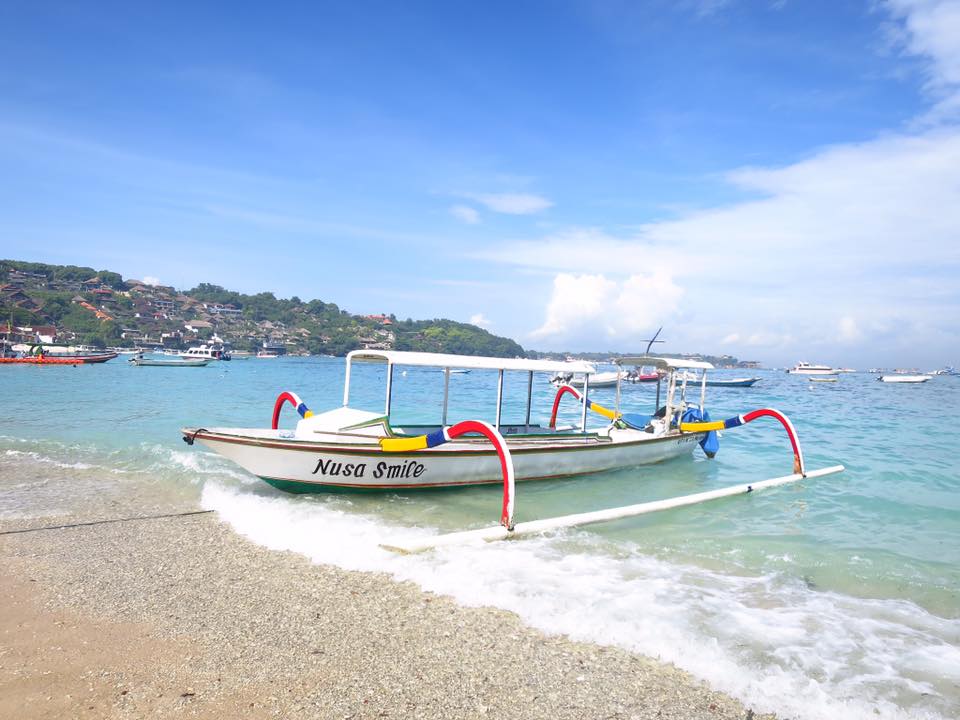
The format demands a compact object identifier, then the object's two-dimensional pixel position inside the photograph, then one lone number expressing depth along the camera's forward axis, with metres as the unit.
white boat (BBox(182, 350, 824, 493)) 9.66
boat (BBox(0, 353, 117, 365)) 57.34
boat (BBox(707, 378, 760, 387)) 66.44
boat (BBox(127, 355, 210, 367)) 65.81
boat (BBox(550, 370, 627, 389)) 54.03
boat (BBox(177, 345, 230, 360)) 77.96
